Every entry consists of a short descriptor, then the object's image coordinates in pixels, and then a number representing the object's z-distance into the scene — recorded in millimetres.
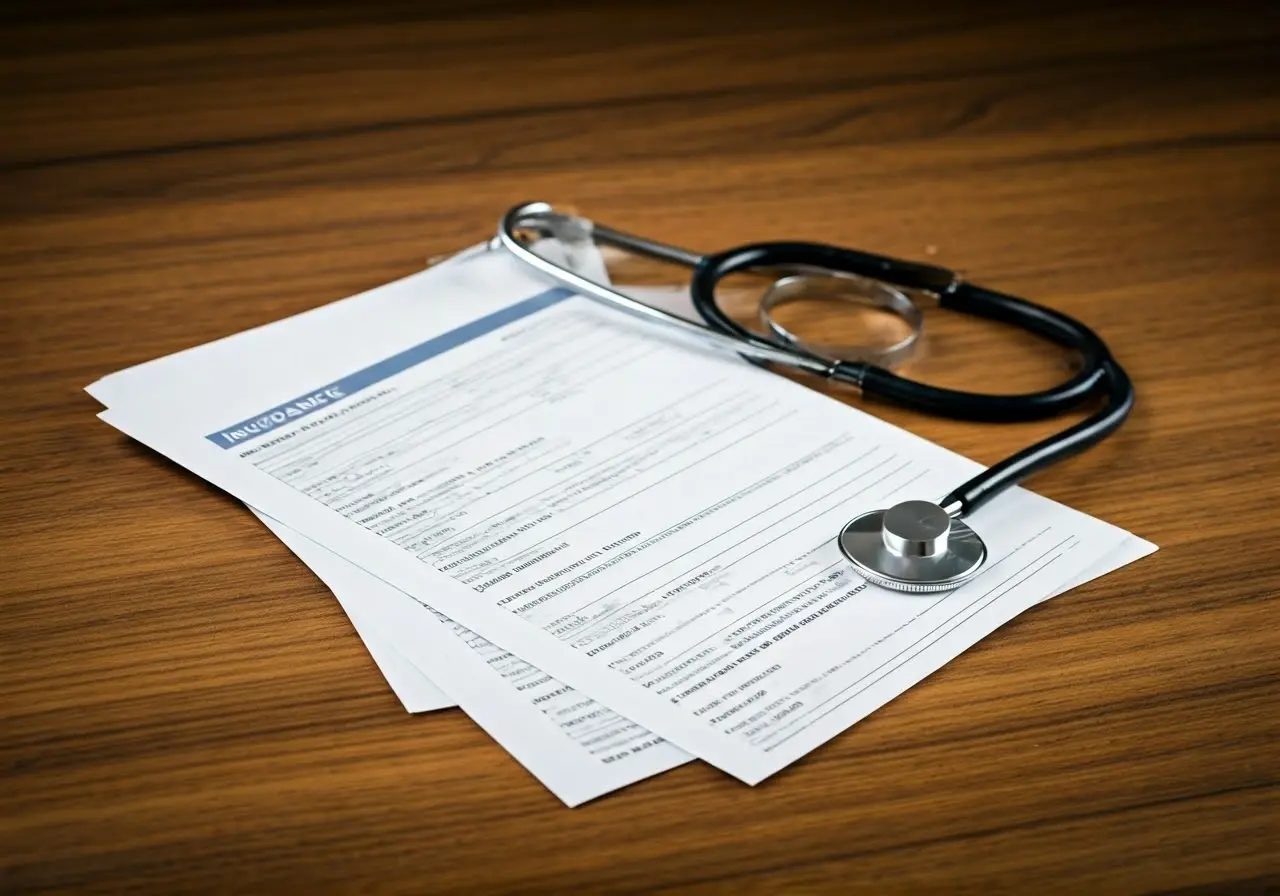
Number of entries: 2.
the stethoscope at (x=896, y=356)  758
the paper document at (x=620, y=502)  695
